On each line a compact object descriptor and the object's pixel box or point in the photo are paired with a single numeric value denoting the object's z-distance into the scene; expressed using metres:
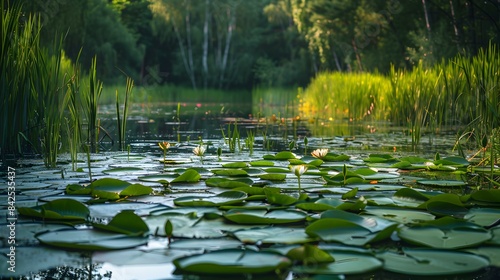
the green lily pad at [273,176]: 3.62
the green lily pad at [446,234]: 2.13
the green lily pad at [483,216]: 2.50
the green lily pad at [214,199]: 2.76
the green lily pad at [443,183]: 3.53
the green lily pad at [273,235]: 2.14
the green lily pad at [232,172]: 3.73
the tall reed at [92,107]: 5.17
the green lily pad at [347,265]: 1.82
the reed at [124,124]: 5.29
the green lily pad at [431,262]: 1.85
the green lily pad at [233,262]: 1.79
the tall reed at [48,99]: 4.23
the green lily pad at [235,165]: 4.04
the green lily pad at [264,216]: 2.44
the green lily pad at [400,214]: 2.54
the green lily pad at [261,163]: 4.16
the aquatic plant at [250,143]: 5.05
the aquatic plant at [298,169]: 2.75
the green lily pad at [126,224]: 2.26
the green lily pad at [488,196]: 2.94
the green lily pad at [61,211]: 2.48
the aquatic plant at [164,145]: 4.12
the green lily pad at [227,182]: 3.27
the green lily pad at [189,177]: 3.49
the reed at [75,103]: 4.45
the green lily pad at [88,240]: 2.08
